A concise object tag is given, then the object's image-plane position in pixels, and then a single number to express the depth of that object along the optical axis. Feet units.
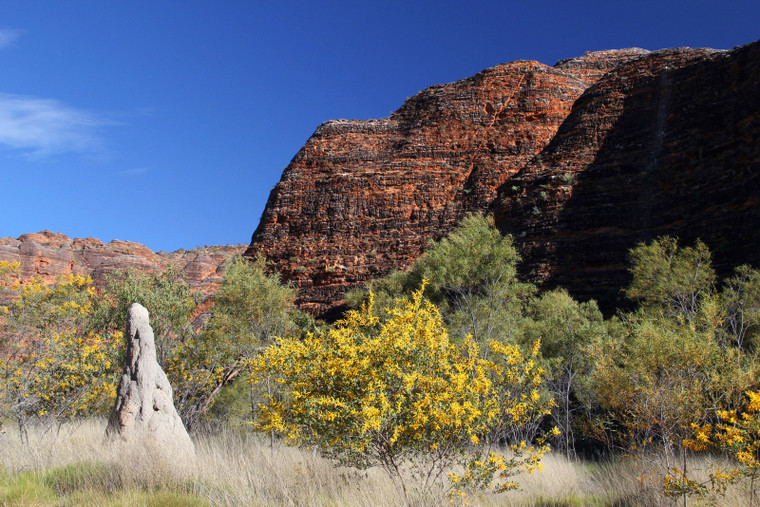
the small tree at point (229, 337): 41.65
